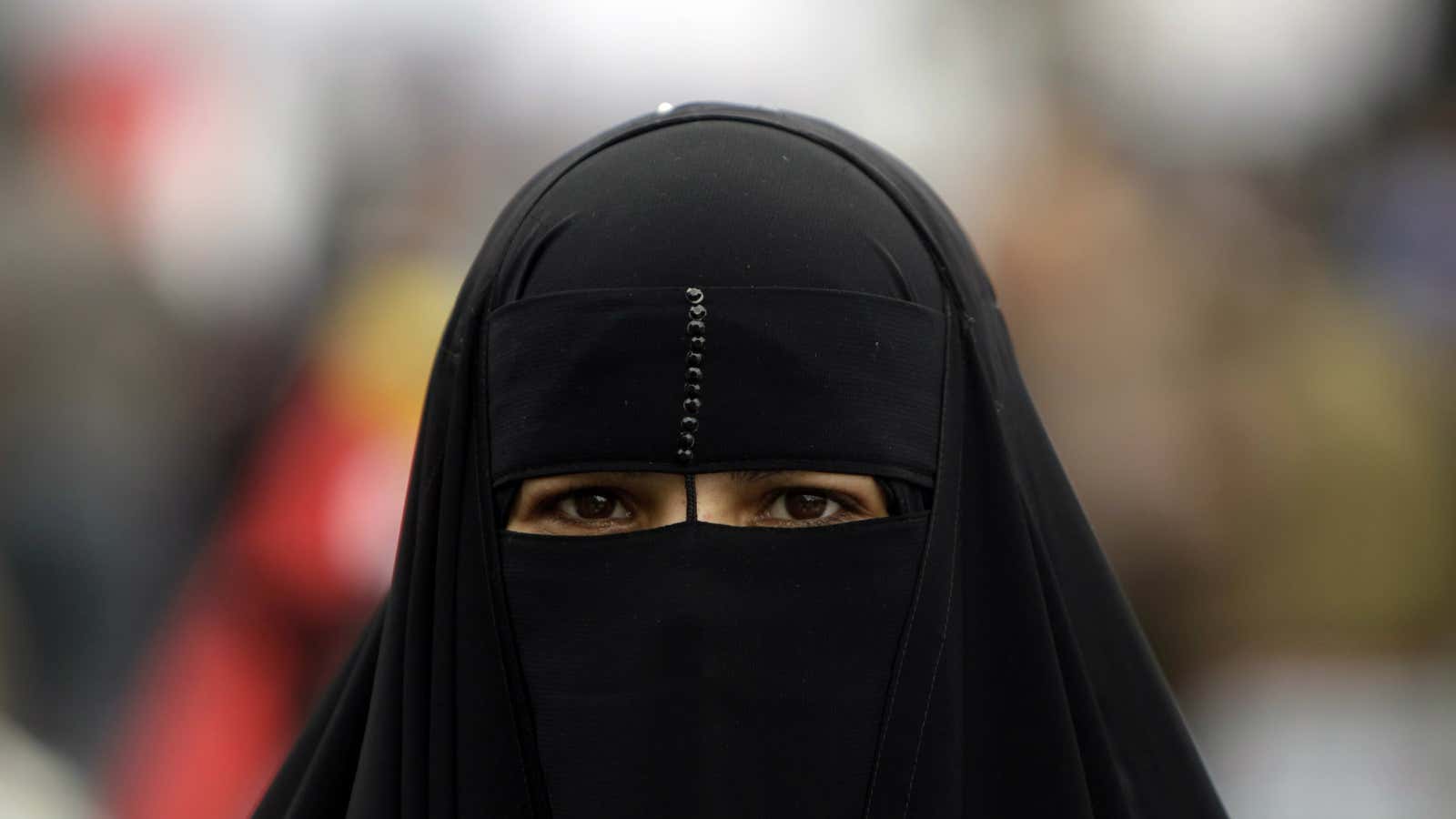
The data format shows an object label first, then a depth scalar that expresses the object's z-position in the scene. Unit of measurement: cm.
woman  299
